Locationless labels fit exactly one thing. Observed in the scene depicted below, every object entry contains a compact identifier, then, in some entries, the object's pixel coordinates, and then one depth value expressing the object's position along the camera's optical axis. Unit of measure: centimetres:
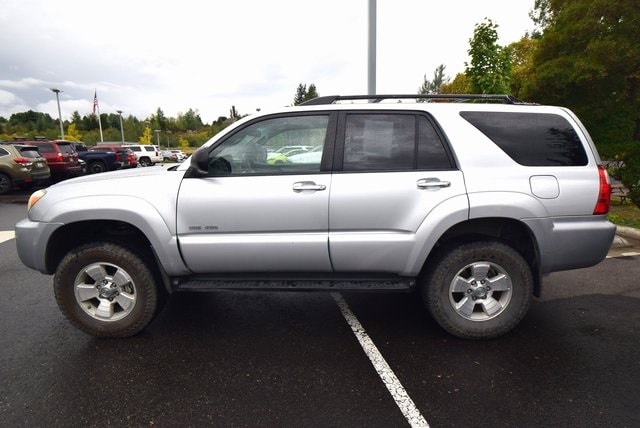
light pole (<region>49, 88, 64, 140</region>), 3681
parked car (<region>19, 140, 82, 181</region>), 1438
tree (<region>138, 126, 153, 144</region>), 6956
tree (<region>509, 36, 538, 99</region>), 2999
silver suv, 292
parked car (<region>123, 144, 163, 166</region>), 3222
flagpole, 4672
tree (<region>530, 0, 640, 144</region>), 935
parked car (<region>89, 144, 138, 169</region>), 2017
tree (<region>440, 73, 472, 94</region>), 3853
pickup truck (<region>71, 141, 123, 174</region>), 1886
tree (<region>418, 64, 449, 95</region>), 8169
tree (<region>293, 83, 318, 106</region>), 6338
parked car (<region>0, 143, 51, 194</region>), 1193
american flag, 4672
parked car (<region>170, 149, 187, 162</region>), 4453
